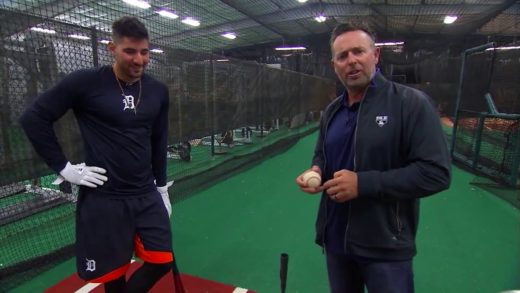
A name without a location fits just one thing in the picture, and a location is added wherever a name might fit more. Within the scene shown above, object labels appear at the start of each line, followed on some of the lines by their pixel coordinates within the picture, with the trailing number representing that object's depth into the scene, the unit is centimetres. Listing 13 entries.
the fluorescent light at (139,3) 1035
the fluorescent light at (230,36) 1686
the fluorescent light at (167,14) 1181
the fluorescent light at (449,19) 1255
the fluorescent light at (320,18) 1261
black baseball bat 184
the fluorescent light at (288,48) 1919
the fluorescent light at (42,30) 233
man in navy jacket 110
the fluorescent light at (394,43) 1800
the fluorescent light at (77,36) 262
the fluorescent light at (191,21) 1342
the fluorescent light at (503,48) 551
